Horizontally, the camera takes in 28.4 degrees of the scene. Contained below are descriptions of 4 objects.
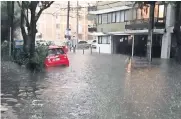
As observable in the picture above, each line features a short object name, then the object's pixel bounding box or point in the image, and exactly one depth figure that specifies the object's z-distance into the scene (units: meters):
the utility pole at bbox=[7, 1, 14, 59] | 24.38
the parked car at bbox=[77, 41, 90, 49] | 74.86
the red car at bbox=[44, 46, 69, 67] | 24.08
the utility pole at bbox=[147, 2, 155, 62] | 32.97
